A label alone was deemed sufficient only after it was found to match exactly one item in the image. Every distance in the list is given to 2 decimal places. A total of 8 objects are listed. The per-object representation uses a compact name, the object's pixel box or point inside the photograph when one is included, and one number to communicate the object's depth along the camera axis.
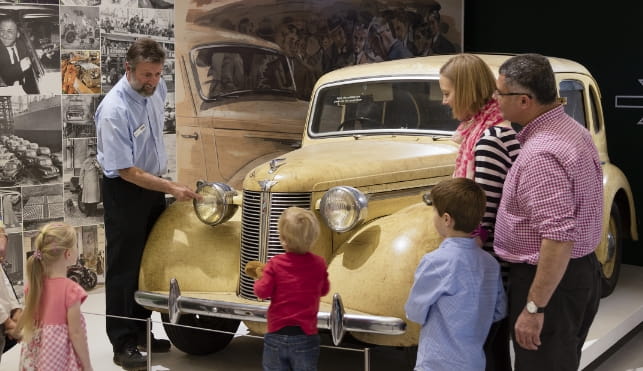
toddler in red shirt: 3.59
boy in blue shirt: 3.21
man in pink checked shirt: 2.94
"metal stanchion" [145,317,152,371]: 4.25
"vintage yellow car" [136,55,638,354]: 3.88
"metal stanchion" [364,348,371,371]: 3.53
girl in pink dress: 3.40
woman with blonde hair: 3.26
